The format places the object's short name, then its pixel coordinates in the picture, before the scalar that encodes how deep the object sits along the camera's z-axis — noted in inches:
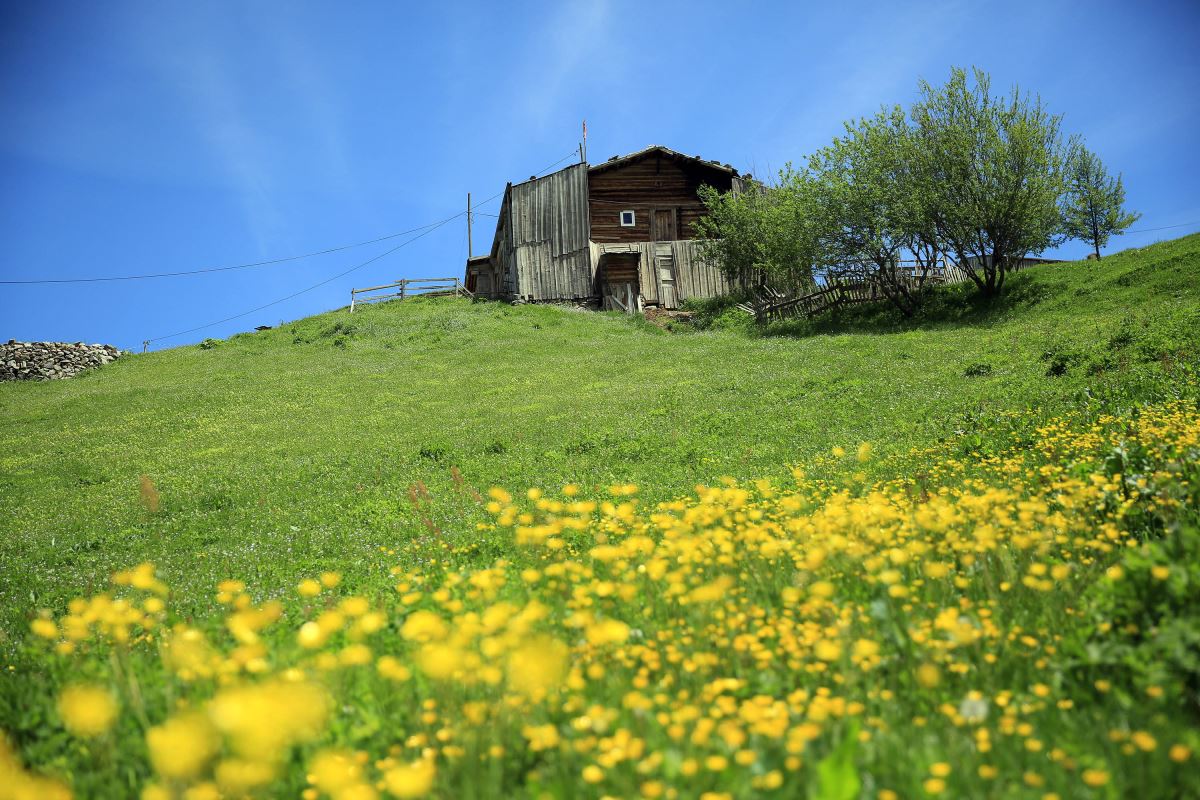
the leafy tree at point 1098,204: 2133.4
